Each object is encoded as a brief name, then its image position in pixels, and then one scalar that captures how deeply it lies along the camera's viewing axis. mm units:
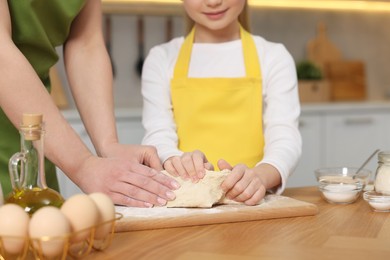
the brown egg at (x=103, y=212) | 899
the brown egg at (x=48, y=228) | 824
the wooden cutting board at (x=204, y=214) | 1085
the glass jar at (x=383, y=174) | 1275
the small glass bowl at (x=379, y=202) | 1202
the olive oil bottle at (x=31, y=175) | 917
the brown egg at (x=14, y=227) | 830
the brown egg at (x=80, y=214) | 859
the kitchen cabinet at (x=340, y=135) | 3219
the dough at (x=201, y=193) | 1173
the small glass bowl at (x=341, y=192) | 1275
